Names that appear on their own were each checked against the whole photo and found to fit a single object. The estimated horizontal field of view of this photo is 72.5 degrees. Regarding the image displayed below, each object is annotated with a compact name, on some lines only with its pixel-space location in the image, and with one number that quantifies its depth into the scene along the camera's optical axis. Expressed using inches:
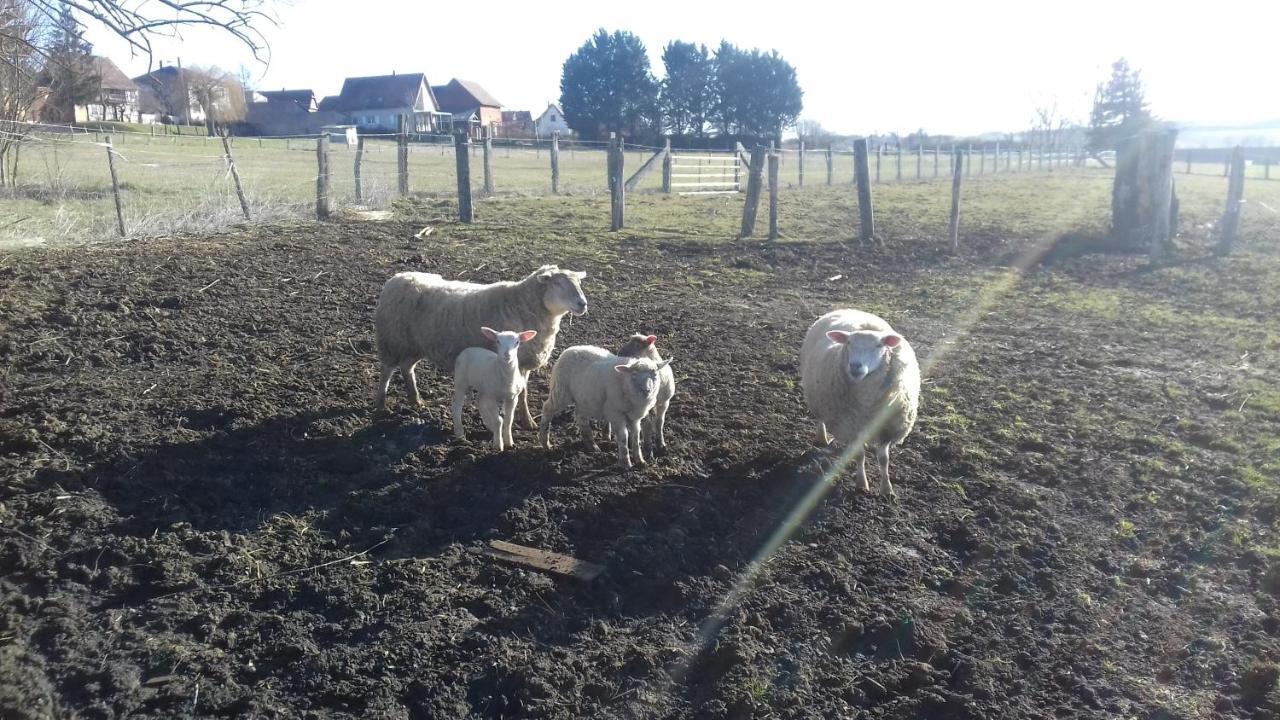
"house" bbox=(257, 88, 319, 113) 3034.0
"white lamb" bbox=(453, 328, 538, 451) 251.0
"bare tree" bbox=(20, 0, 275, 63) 286.4
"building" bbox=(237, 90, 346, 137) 2787.9
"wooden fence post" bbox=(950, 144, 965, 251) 625.3
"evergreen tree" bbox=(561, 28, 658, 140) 2591.0
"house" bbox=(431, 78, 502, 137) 3179.1
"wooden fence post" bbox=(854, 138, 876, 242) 657.6
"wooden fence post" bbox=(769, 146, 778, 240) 657.6
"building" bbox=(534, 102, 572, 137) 3622.0
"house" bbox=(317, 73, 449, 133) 2928.2
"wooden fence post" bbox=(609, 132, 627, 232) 644.7
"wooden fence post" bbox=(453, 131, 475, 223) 624.7
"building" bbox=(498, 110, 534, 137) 2641.7
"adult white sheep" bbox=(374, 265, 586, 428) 288.4
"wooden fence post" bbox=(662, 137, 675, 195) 1013.2
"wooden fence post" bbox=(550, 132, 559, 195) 930.7
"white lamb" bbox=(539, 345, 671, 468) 241.4
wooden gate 1031.6
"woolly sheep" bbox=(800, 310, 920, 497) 236.2
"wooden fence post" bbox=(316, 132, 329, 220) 592.4
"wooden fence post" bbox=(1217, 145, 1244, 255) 638.5
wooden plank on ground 186.7
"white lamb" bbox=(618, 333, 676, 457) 258.4
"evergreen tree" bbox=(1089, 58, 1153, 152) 2208.4
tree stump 644.1
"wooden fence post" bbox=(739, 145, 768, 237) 668.7
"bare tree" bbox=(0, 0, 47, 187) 324.2
